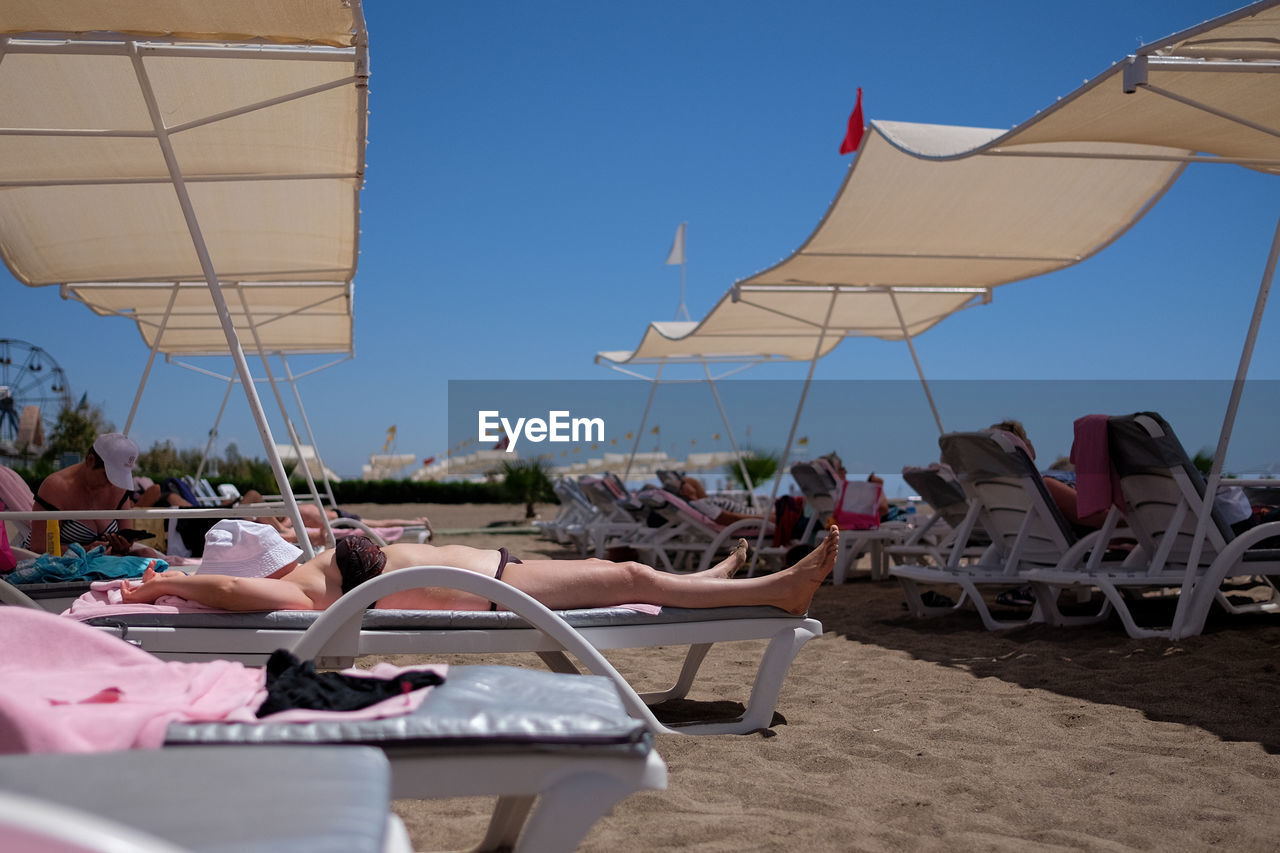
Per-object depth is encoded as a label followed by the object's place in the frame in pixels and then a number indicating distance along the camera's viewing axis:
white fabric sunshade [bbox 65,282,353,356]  7.84
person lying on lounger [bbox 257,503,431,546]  7.18
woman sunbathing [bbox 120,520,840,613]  3.33
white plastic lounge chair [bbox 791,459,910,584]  8.20
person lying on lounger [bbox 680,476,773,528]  9.03
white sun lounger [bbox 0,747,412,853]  1.09
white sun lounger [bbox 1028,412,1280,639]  4.70
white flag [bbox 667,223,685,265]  17.20
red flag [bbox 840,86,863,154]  8.87
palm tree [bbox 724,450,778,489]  17.38
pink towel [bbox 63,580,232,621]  3.30
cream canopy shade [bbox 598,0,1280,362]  4.41
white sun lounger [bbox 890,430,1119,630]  5.49
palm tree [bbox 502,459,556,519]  19.27
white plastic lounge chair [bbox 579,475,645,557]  10.63
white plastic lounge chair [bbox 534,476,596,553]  11.83
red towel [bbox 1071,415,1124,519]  5.12
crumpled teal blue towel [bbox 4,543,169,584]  4.29
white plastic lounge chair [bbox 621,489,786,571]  8.80
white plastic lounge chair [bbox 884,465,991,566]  6.62
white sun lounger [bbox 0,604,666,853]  1.65
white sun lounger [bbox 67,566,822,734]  3.00
